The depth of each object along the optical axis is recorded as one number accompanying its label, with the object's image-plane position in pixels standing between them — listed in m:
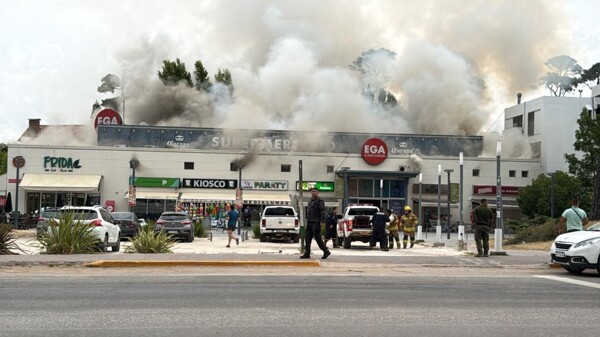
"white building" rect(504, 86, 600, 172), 55.94
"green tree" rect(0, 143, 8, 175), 78.74
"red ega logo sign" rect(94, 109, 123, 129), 58.28
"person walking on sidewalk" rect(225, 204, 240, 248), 27.11
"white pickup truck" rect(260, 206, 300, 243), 32.34
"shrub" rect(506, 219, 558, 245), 27.08
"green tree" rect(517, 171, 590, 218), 49.34
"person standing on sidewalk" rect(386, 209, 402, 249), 26.77
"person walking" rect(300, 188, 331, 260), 16.98
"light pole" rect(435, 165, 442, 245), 33.65
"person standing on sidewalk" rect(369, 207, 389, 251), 24.94
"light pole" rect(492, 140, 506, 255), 20.16
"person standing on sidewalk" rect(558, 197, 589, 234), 17.78
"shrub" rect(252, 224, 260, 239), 36.44
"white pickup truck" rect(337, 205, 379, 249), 26.55
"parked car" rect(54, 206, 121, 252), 20.22
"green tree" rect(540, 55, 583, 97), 75.56
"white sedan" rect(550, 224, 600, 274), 14.73
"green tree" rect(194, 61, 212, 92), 71.81
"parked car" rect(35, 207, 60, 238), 21.85
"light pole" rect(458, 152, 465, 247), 25.83
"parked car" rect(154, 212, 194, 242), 31.18
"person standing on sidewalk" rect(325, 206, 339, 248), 26.72
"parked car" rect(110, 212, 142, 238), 30.52
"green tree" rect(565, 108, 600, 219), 47.60
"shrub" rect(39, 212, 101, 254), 18.62
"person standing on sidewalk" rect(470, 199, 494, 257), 19.61
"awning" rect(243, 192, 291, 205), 51.44
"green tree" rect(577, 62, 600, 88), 76.94
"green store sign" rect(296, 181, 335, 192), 53.60
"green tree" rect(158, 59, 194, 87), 70.31
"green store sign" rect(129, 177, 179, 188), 52.41
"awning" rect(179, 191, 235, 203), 51.00
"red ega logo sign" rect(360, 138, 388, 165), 54.41
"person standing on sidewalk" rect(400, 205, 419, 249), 28.12
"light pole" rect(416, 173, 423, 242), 35.56
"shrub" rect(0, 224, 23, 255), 18.64
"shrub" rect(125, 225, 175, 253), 19.30
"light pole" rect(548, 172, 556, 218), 45.59
